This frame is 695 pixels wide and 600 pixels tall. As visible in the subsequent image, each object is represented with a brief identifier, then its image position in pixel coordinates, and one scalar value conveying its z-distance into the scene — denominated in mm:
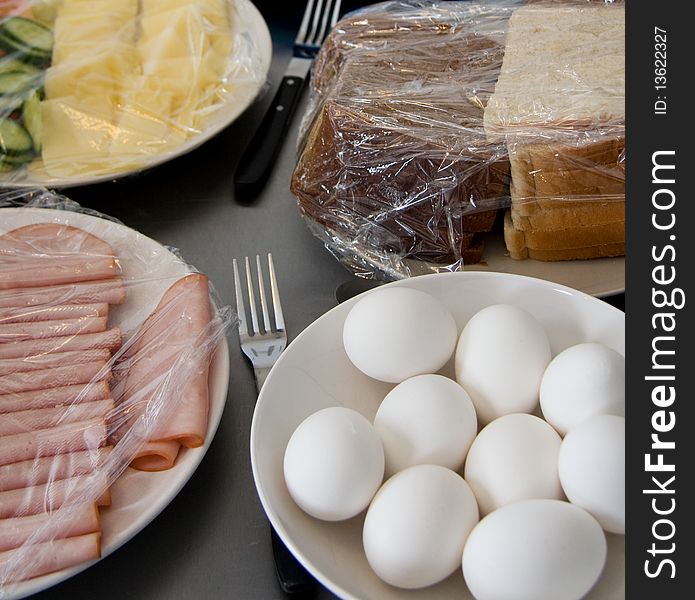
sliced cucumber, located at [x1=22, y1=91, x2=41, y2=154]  1012
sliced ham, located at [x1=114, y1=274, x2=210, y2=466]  663
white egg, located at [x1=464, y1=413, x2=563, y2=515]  551
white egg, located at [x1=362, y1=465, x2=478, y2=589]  516
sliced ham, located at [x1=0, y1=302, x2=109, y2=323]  761
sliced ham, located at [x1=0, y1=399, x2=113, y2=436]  659
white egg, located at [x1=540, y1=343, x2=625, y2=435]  580
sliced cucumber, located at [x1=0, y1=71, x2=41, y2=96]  1059
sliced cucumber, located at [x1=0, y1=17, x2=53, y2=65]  1122
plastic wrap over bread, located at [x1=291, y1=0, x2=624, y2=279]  794
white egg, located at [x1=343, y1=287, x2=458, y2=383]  637
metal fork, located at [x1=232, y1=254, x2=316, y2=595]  780
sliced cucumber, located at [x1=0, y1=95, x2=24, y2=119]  1030
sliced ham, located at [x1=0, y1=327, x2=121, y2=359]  727
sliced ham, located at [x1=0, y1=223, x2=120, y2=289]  801
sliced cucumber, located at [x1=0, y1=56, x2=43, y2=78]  1095
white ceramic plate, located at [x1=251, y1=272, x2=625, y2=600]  545
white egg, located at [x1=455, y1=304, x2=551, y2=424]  619
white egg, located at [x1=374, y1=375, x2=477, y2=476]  583
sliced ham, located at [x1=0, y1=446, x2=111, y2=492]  621
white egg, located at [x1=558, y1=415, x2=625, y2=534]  528
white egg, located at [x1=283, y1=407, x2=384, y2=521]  551
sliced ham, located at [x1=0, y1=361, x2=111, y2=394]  694
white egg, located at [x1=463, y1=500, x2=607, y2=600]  486
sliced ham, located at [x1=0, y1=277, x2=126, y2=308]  778
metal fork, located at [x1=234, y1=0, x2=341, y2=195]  1044
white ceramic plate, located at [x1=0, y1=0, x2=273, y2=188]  966
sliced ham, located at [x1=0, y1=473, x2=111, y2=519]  605
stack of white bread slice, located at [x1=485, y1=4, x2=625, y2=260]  787
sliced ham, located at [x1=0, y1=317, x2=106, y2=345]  741
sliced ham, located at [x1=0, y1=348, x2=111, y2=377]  711
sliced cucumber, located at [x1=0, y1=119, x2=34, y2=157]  993
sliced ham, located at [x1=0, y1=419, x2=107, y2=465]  638
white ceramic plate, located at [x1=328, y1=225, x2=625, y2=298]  828
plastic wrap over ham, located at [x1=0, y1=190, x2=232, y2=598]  603
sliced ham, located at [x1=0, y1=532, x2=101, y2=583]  571
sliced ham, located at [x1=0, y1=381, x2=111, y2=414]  678
